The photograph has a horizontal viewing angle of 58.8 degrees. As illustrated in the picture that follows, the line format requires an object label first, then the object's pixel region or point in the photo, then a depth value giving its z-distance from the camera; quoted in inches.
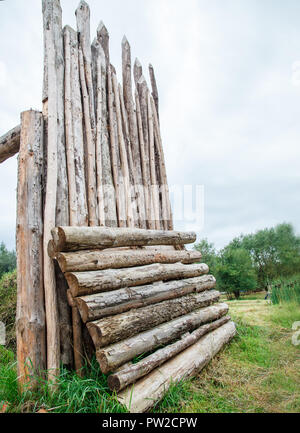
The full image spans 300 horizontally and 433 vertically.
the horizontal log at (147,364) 82.4
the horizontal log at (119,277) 94.9
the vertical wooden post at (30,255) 97.7
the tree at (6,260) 616.9
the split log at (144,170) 180.2
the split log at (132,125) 175.5
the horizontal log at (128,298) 91.7
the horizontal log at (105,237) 99.9
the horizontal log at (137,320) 88.7
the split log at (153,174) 186.5
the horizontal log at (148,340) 85.9
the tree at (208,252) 965.2
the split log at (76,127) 123.9
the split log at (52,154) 100.0
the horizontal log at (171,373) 81.7
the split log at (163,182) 201.6
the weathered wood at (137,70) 205.8
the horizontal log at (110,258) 97.6
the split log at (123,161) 157.9
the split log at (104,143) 142.7
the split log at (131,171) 167.6
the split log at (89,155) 130.2
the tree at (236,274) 759.6
